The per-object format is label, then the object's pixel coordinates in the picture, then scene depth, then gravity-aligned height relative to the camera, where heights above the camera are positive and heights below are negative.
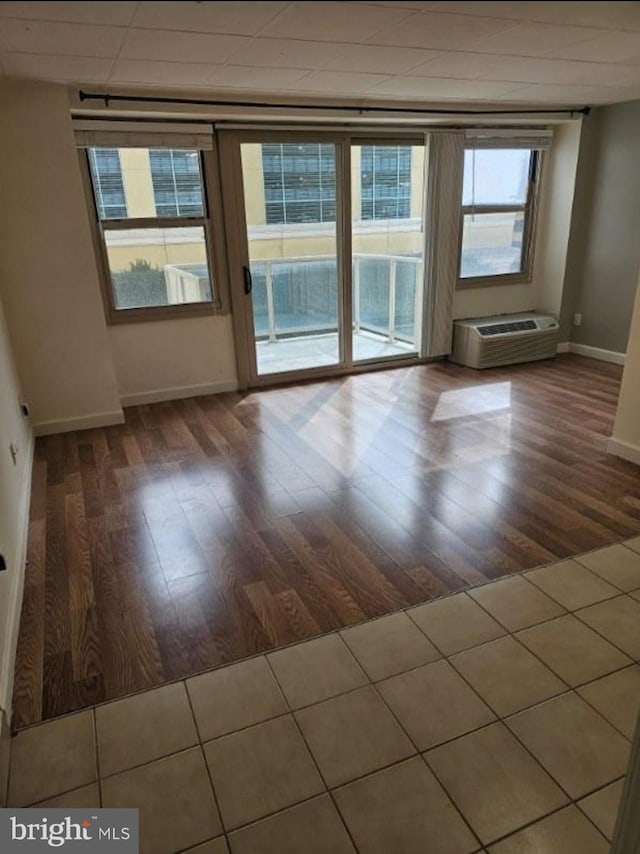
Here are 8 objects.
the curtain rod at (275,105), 3.72 +0.72
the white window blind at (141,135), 3.96 +0.54
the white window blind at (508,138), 5.17 +0.57
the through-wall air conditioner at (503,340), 5.50 -1.28
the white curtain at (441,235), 5.09 -0.28
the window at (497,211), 5.45 -0.08
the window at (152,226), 4.24 -0.09
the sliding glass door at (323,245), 4.76 -0.32
